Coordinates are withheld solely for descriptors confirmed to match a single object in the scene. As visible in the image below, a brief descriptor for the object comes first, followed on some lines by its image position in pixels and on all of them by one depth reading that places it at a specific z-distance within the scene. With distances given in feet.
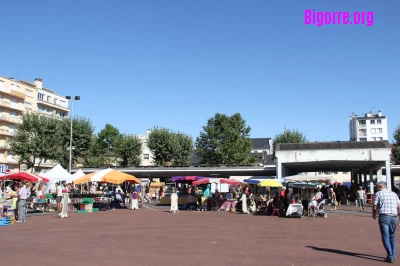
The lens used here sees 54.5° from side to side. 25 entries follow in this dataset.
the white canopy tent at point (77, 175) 93.47
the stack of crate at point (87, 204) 75.81
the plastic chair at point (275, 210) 68.64
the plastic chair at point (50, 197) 78.88
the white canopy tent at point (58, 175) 87.58
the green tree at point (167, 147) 183.11
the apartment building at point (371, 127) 315.58
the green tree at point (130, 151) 187.42
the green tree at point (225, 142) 204.23
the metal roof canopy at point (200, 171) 149.38
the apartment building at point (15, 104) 193.26
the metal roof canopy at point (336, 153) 101.25
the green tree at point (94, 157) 160.59
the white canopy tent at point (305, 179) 77.51
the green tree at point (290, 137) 200.20
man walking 26.53
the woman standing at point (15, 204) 57.41
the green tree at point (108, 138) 215.72
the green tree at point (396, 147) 156.56
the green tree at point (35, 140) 139.74
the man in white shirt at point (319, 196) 69.87
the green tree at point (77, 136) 154.20
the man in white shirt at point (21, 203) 55.42
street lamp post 125.72
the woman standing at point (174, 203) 73.51
